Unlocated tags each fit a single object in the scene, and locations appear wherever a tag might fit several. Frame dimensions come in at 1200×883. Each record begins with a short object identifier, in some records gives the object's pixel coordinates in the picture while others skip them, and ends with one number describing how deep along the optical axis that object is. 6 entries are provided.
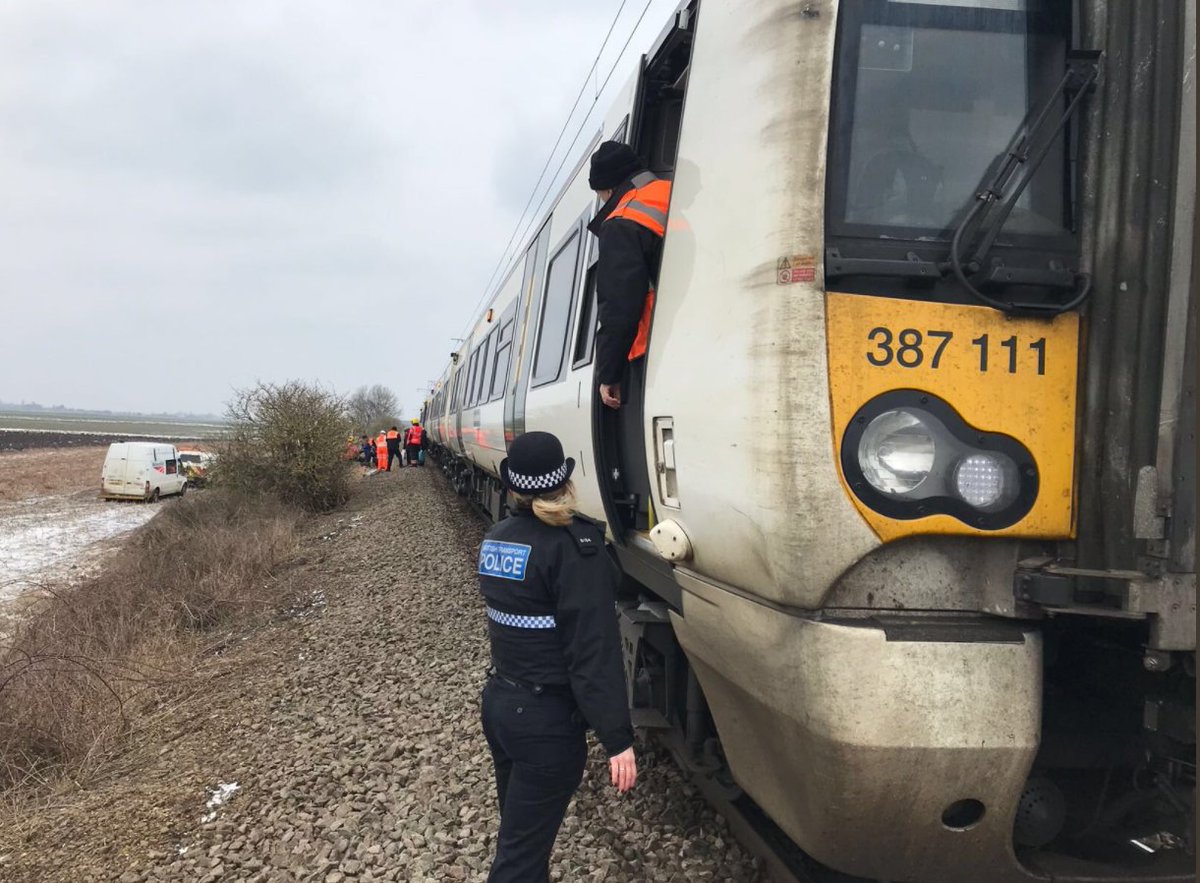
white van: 29.39
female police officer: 2.57
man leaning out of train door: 2.94
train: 2.03
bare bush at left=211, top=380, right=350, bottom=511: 18.83
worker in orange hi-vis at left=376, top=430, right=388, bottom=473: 31.47
